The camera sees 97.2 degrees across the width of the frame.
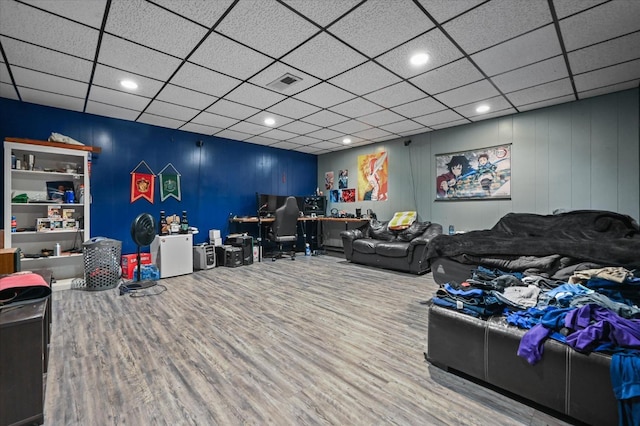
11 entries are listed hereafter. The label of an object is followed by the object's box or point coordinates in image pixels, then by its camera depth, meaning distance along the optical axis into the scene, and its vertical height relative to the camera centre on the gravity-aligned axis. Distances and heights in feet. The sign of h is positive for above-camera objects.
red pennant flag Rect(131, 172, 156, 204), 17.00 +1.77
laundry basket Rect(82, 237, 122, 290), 13.37 -2.38
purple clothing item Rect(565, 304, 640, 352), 4.61 -2.01
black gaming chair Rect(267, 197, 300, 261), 20.44 -0.70
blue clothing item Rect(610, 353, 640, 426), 4.08 -2.59
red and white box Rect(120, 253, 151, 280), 15.51 -2.79
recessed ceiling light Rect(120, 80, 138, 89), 11.51 +5.45
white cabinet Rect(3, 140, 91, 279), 13.39 +0.46
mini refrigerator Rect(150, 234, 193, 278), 15.97 -2.31
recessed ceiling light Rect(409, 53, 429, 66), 9.70 +5.42
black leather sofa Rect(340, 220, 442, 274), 16.38 -1.97
